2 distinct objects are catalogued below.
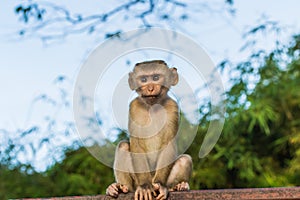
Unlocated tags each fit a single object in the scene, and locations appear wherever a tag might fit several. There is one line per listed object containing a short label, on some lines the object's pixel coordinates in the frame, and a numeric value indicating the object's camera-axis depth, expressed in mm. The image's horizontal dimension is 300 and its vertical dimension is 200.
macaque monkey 4412
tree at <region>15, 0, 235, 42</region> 7064
